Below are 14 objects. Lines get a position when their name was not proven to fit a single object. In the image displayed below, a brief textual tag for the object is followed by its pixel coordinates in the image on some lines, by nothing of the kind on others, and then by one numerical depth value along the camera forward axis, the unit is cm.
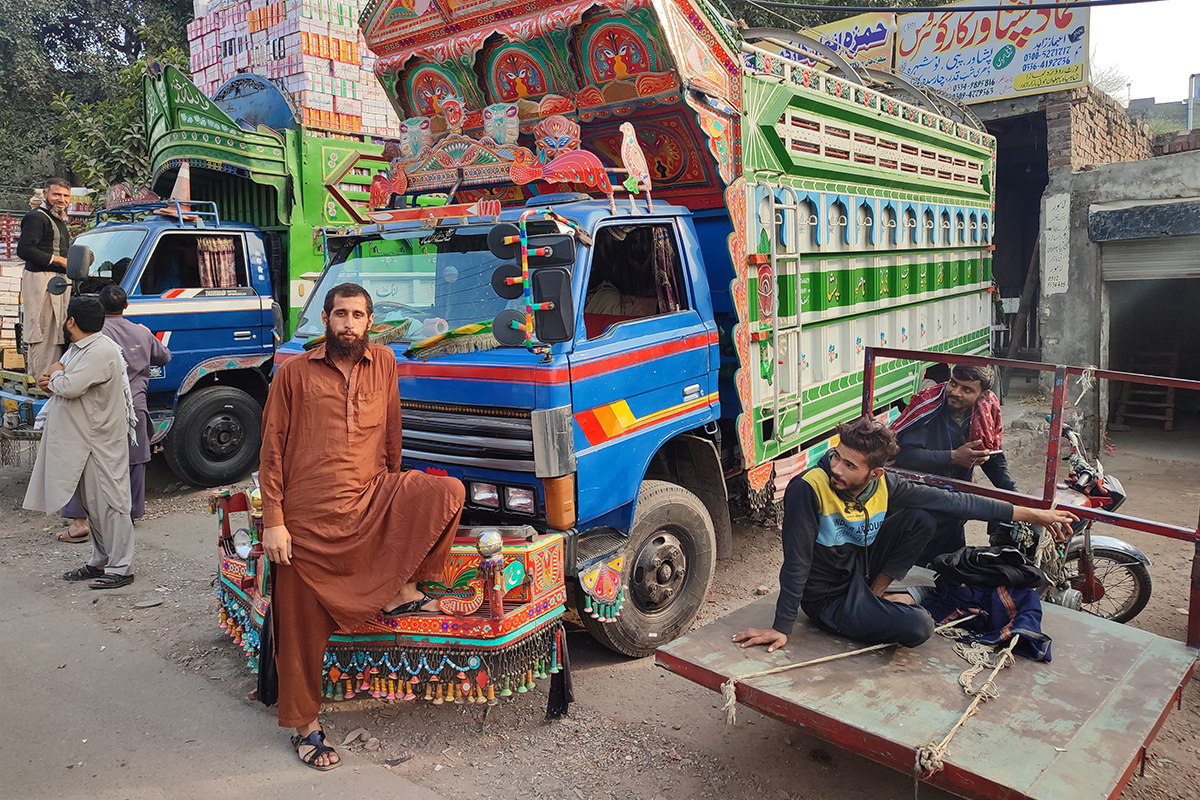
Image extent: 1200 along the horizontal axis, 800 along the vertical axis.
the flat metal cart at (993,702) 260
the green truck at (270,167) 789
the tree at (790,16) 1639
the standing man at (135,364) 586
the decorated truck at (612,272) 367
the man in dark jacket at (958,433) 439
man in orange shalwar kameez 327
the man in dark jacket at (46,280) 687
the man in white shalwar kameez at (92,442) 509
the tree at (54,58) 1828
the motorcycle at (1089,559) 409
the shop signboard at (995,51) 1052
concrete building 909
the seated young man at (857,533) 333
